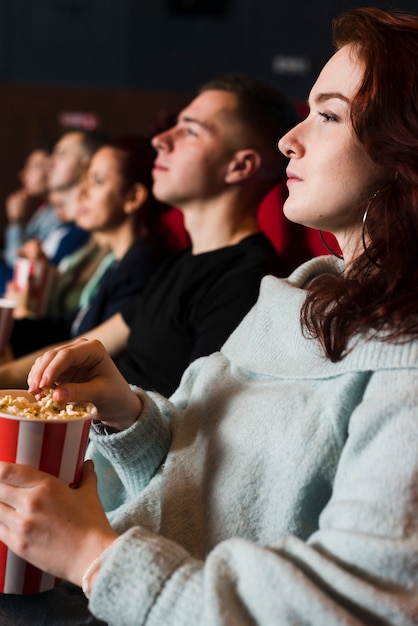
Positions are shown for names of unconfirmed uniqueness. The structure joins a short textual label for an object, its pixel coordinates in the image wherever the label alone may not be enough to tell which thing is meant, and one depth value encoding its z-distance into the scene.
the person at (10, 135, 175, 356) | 2.22
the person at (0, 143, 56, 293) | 4.34
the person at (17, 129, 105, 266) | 3.53
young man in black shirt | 1.62
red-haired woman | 0.72
